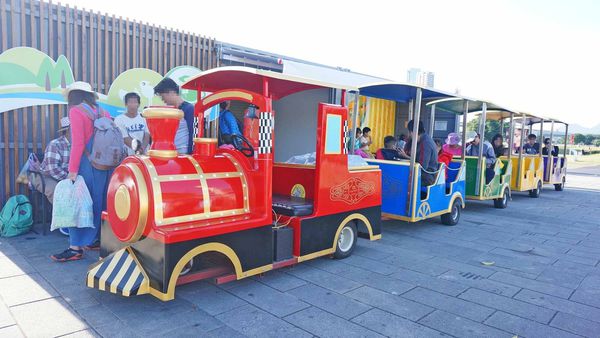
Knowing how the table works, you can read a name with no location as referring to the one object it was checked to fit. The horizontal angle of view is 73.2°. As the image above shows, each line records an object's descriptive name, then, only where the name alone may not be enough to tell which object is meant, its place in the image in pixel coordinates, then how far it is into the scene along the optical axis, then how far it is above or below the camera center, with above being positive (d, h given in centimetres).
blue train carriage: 666 -67
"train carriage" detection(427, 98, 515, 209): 839 -36
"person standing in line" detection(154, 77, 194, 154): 543 +35
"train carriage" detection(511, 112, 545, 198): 1109 -49
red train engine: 360 -68
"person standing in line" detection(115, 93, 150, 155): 677 +23
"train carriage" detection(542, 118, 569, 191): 1320 -38
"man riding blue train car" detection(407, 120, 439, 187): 706 -12
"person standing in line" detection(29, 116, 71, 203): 567 -46
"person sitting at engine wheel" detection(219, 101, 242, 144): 490 +21
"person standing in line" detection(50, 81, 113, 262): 495 -40
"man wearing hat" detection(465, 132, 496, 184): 943 -23
